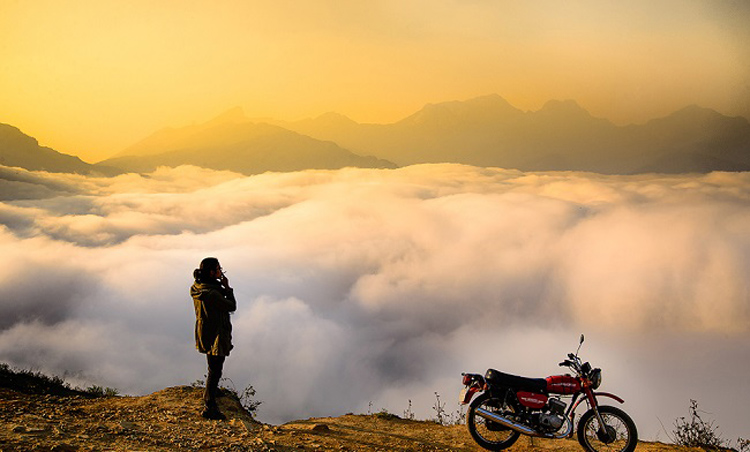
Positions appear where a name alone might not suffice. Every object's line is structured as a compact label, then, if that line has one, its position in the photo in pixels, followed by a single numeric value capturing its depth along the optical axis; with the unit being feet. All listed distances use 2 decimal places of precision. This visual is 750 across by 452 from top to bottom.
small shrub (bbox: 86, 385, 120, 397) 35.53
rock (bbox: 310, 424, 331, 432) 27.06
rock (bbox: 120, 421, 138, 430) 23.87
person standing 25.03
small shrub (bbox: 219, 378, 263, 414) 34.09
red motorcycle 23.90
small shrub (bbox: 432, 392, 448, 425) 32.71
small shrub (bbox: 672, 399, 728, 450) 26.61
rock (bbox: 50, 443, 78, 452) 19.02
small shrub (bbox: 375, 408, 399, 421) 33.01
